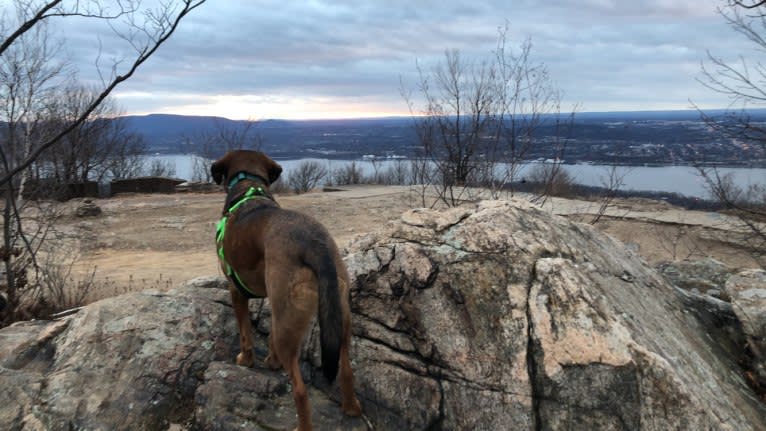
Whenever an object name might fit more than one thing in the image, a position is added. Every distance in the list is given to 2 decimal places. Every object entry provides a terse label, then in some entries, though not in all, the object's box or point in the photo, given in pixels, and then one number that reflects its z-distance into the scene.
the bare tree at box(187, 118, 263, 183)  18.00
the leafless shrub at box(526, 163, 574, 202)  8.75
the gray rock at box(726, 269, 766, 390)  3.49
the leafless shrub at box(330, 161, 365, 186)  27.22
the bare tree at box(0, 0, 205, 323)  6.05
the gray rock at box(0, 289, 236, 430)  3.28
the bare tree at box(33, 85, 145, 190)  15.93
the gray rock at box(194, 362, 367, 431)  3.10
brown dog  2.75
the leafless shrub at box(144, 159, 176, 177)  31.03
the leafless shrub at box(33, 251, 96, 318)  6.54
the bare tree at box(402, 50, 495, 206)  9.67
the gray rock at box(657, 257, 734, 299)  5.02
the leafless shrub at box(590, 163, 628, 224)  8.91
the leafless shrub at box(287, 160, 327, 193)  29.06
